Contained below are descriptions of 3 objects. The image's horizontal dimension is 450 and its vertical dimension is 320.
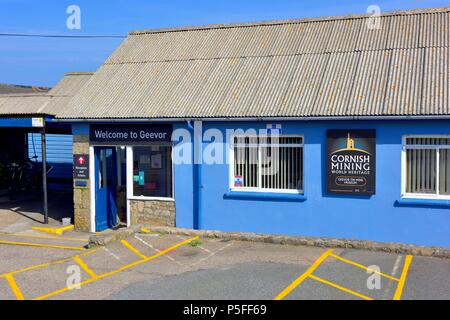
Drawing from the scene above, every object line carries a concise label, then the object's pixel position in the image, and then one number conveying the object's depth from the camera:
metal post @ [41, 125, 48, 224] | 15.32
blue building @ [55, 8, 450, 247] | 11.67
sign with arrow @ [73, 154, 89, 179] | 14.54
